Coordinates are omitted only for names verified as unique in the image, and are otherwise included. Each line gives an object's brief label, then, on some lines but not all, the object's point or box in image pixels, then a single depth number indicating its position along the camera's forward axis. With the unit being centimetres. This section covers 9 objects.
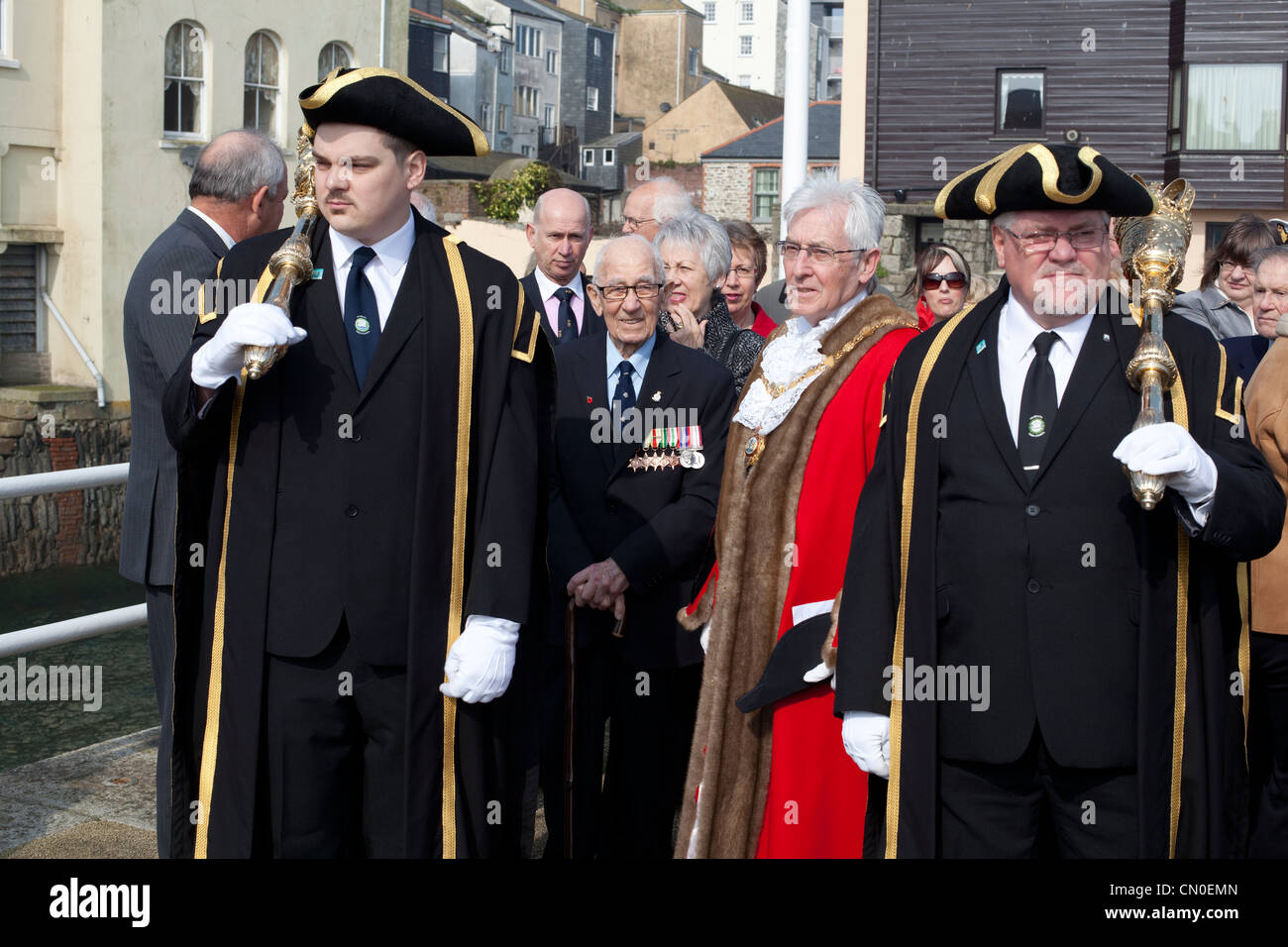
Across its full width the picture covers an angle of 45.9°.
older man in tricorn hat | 326
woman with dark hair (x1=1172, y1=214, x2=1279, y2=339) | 673
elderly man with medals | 492
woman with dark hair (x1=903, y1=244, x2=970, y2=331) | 634
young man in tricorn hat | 349
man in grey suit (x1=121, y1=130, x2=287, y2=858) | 438
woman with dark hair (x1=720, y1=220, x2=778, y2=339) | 674
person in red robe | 429
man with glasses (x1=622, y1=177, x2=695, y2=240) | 723
